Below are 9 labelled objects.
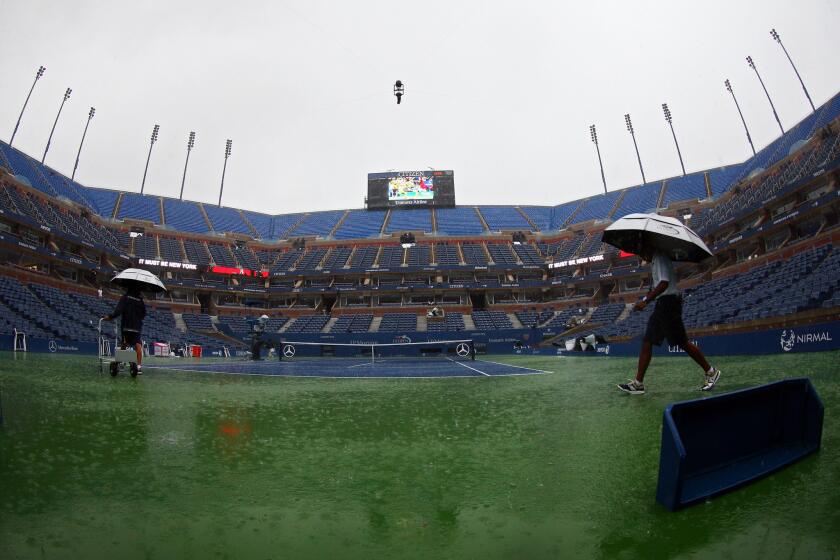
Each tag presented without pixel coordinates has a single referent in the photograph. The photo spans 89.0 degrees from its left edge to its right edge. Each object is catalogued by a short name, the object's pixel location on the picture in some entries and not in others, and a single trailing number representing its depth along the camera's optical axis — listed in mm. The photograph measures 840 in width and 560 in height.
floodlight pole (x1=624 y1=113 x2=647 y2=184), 62988
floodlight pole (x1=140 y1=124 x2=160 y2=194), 63384
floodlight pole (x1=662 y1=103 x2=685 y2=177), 61000
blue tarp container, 1836
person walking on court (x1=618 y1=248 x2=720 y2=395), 5023
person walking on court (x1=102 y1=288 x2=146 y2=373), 8008
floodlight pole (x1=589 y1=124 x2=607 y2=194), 67169
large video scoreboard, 62906
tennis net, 34938
